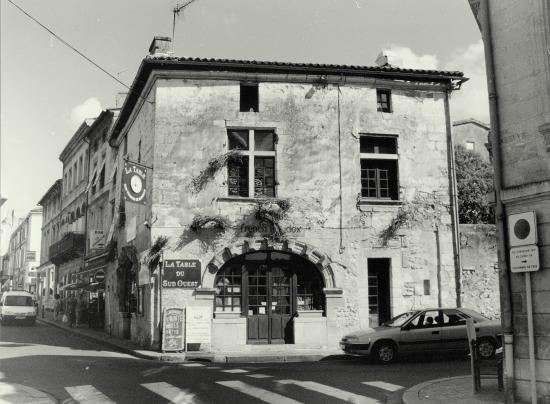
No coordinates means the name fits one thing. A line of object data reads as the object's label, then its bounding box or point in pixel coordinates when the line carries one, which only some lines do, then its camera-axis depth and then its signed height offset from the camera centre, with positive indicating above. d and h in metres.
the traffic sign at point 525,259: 7.54 +0.28
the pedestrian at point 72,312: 28.02 -1.44
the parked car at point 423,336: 13.73 -1.36
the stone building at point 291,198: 16.97 +2.58
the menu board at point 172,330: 15.45 -1.31
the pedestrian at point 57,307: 35.82 -1.58
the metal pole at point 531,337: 7.37 -0.76
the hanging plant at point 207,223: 16.72 +1.74
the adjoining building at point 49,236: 42.28 +3.71
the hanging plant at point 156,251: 16.55 +0.91
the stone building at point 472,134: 39.31 +10.23
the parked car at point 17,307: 28.86 -1.25
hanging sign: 16.64 +2.95
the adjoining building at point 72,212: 32.47 +4.50
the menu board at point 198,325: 15.76 -1.21
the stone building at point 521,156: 7.67 +1.79
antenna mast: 16.69 +8.26
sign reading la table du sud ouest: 16.41 +0.23
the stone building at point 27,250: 53.53 +3.30
